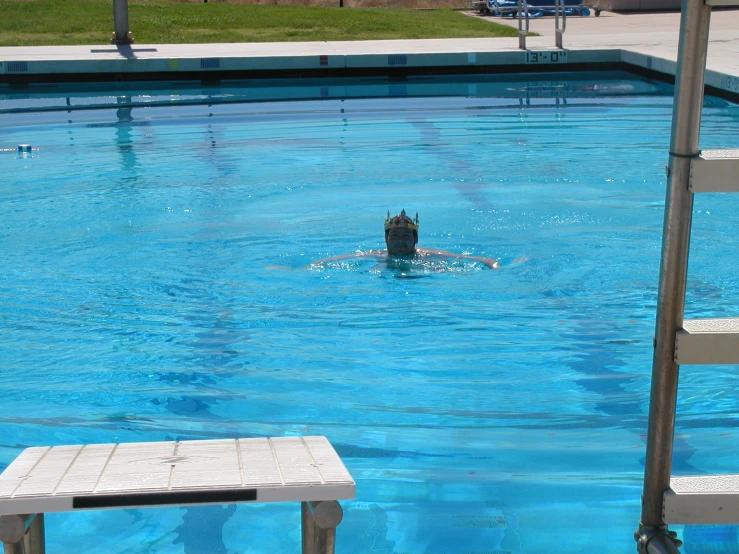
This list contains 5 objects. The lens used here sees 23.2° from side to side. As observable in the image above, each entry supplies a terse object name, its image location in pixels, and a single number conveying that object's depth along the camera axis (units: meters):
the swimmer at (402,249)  11.27
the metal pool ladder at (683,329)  3.62
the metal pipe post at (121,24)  27.51
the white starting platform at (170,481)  3.53
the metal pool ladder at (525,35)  26.46
